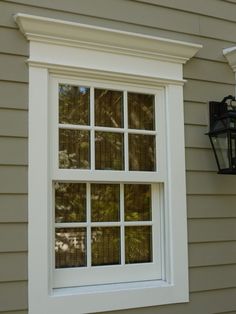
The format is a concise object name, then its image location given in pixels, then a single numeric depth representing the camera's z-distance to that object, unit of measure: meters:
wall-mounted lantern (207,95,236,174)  3.01
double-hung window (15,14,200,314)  2.65
